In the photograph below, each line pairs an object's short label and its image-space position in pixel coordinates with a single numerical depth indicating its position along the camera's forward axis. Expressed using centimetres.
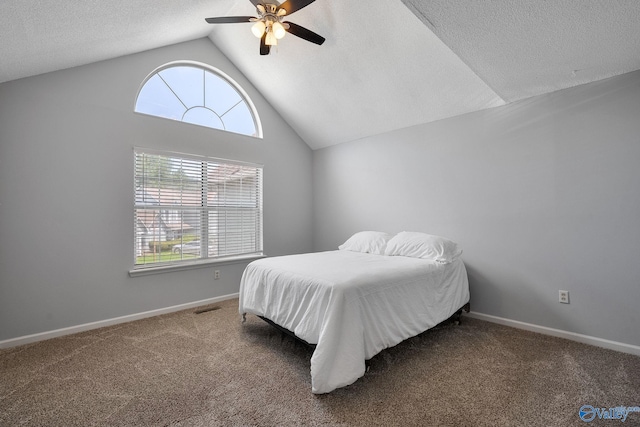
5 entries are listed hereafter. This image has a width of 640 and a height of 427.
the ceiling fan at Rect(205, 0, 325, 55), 217
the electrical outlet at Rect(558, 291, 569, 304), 258
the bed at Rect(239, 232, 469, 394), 182
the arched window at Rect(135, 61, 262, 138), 342
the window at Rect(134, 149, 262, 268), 327
